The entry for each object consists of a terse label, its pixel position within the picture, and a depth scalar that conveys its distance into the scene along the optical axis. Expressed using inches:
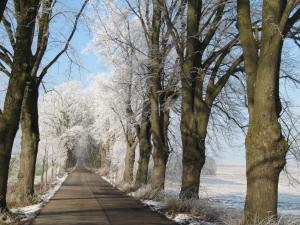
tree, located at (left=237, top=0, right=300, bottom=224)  361.7
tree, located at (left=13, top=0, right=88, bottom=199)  652.7
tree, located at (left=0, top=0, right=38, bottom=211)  479.8
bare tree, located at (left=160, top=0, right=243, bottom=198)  620.1
